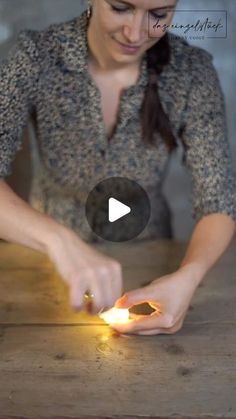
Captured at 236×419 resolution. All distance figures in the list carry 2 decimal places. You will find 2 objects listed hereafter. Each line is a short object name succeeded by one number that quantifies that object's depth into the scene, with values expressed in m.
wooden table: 0.53
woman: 0.65
